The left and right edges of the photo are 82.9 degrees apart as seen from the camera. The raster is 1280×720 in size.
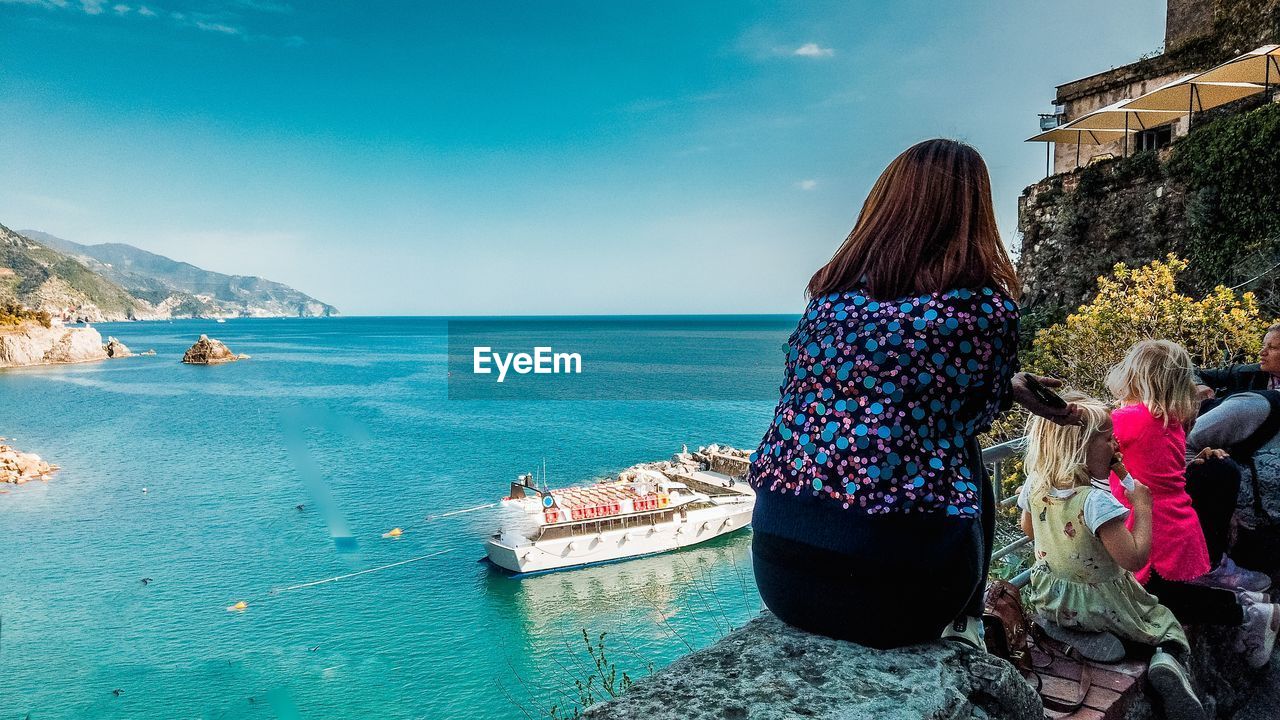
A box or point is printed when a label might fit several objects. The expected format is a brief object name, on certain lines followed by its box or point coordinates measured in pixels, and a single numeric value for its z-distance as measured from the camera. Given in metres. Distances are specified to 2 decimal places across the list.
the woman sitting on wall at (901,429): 1.69
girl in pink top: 2.69
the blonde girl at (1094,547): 2.30
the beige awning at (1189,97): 16.17
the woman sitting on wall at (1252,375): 3.61
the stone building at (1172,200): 13.91
